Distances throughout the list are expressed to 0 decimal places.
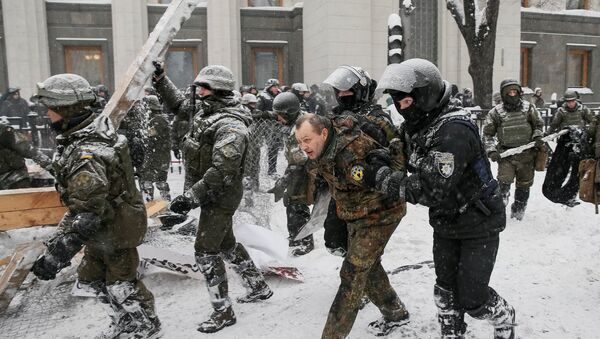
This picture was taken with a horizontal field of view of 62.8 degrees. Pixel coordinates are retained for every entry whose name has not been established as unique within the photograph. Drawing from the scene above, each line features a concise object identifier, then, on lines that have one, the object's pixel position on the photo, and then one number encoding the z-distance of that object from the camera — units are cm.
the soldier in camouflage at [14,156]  589
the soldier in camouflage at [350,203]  290
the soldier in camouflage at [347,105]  360
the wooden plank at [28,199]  452
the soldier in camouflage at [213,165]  363
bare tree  1294
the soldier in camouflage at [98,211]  300
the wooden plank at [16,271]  411
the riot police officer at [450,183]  255
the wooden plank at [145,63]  384
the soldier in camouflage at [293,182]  491
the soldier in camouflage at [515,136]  669
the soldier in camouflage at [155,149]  794
